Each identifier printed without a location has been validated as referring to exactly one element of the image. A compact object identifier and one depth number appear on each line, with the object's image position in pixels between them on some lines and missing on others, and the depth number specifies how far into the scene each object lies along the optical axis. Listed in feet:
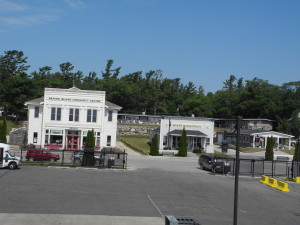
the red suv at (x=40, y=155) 137.28
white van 109.29
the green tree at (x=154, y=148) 185.98
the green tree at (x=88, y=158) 126.80
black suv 126.41
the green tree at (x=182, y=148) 189.16
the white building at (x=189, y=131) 211.20
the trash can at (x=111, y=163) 128.06
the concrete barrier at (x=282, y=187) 98.94
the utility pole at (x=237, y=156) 41.37
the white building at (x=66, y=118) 183.83
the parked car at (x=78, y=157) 133.90
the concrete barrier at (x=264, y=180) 111.75
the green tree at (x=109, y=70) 481.87
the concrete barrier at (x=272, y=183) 104.89
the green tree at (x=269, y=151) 187.01
